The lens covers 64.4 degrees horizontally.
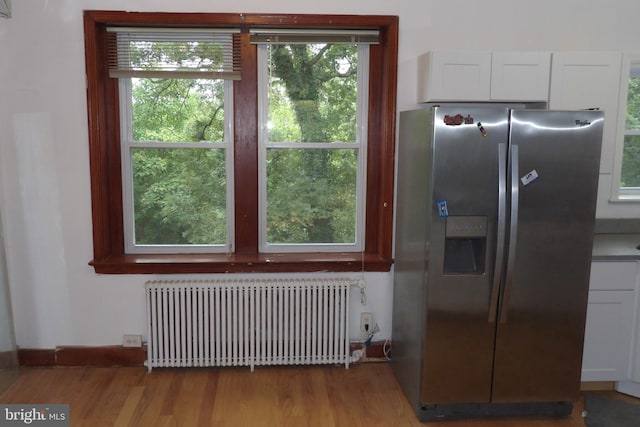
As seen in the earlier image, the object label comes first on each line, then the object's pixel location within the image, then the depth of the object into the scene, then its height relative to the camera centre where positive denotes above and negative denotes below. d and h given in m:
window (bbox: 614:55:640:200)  3.24 +0.17
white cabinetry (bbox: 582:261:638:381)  2.92 -0.89
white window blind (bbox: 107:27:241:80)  3.18 +0.67
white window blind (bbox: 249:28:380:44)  3.16 +0.79
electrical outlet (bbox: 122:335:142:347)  3.34 -1.18
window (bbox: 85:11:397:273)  3.20 +0.05
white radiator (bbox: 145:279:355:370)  3.23 -1.03
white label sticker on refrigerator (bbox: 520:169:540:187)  2.60 -0.06
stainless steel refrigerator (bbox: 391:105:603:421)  2.57 -0.47
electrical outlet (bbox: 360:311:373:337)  3.42 -1.07
